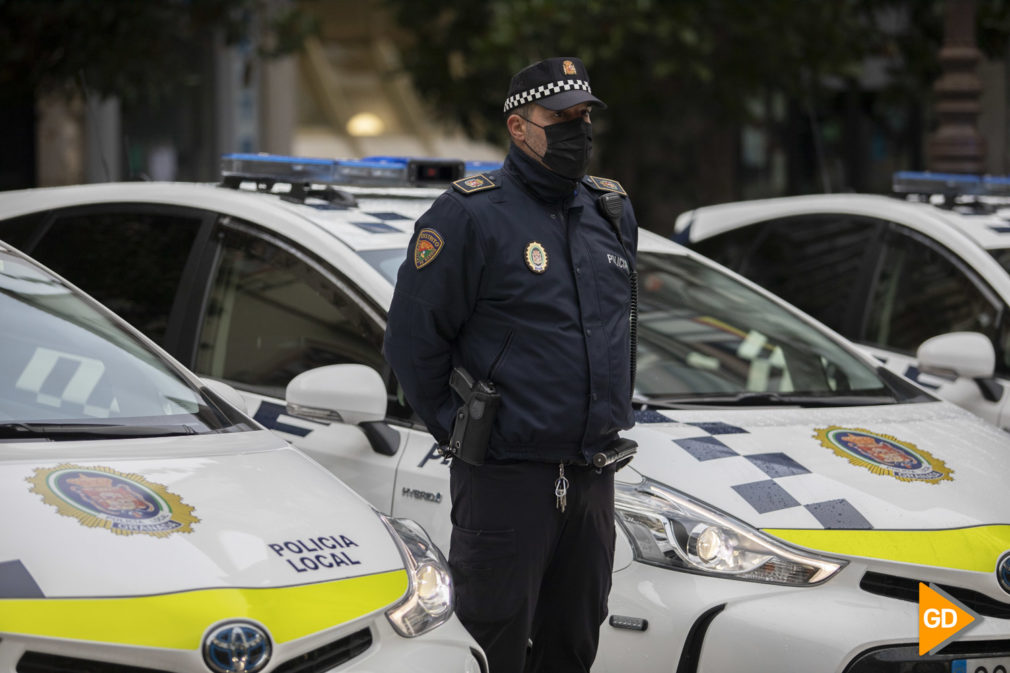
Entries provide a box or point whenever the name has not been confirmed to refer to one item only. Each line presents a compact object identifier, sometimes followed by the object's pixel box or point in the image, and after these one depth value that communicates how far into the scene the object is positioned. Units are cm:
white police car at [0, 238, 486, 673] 477
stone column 1694
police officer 640
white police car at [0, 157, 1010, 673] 680
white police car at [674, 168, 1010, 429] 984
